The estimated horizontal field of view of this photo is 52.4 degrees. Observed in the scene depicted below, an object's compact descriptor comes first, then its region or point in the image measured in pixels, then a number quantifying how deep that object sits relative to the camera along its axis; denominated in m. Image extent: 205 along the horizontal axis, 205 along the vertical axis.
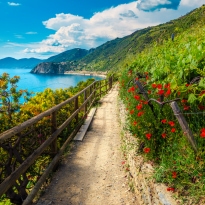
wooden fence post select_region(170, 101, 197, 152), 2.50
